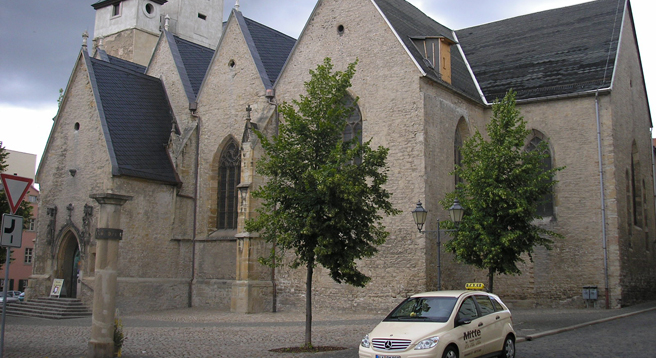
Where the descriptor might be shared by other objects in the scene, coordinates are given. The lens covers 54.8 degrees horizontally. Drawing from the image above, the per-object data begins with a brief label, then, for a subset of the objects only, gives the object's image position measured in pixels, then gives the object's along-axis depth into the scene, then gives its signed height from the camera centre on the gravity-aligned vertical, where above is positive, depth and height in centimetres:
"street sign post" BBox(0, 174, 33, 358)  1018 +62
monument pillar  1152 -35
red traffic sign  1016 +109
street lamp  1520 +107
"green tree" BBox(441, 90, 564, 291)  1686 +158
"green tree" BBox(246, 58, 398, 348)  1339 +145
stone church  2141 +408
